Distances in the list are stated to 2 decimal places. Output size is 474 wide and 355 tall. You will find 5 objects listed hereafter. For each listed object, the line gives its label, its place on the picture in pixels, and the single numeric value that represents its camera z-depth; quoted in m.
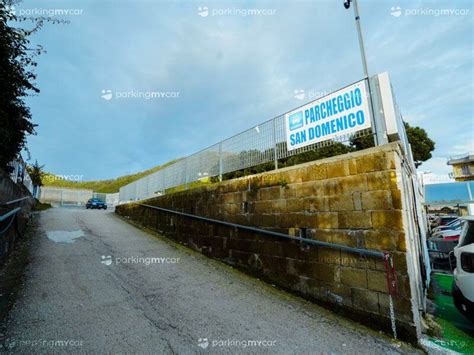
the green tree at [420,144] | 28.72
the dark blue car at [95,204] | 25.44
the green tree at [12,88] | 4.68
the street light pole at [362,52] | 3.94
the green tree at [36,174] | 22.06
